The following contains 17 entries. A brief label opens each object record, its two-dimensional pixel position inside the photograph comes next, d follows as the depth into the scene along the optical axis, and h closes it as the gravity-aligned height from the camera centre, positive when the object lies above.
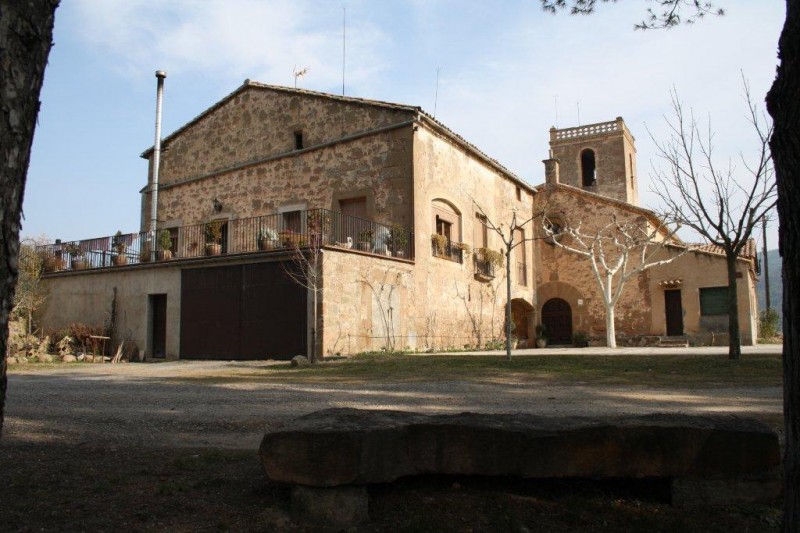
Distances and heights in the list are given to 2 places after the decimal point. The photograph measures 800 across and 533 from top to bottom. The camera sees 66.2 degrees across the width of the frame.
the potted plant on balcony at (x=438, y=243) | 19.55 +2.66
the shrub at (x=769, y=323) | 27.72 +0.08
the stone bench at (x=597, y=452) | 3.22 -0.66
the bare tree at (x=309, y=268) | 14.84 +1.46
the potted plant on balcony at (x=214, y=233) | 18.28 +2.83
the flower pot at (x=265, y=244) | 16.53 +2.25
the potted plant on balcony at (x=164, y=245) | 18.95 +2.58
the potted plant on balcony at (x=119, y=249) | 20.00 +2.61
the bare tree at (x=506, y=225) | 22.79 +4.07
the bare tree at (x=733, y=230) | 11.52 +1.83
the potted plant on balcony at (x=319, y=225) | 15.21 +2.75
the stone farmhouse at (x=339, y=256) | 16.30 +2.32
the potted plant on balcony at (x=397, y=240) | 18.03 +2.54
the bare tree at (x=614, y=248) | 23.77 +3.22
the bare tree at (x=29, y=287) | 19.66 +1.38
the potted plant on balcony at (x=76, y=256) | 20.86 +2.47
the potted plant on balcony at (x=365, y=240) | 17.11 +2.42
